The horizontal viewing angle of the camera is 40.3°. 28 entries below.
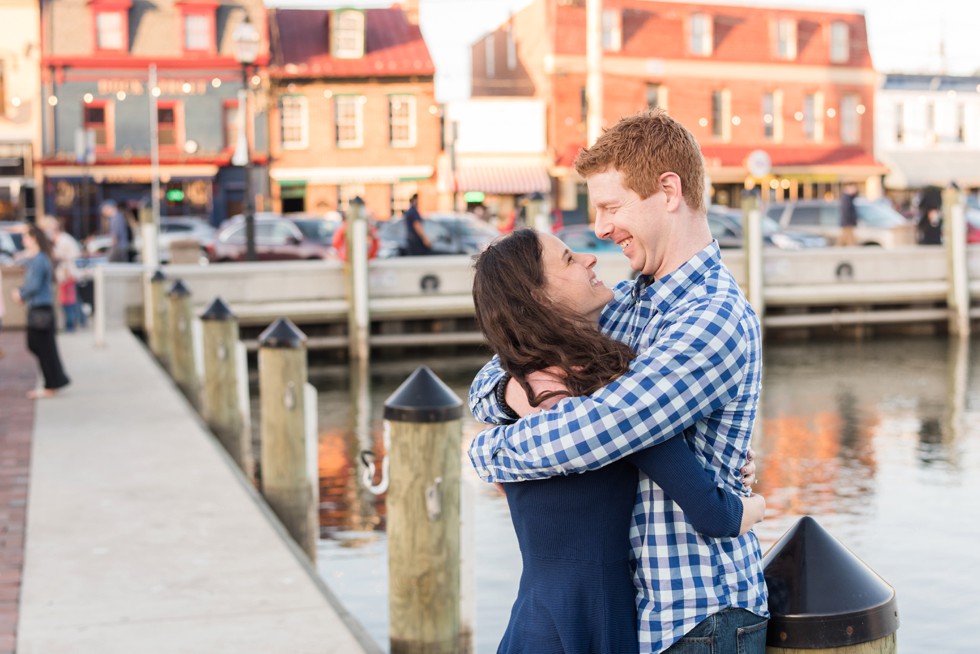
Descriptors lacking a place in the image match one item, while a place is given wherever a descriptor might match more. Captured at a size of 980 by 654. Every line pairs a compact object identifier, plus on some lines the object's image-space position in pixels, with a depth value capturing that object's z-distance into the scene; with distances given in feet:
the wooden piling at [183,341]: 44.50
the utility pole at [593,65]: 133.59
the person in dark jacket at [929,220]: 83.46
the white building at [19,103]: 124.88
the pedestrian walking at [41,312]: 40.47
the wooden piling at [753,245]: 67.56
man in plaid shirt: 7.88
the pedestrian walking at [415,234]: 71.87
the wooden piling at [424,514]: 17.38
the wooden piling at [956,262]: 70.38
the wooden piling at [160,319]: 52.90
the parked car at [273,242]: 83.76
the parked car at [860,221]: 87.35
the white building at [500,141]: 134.92
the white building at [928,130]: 157.48
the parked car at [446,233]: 81.44
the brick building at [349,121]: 130.93
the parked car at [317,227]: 85.97
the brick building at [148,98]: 127.13
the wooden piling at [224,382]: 35.83
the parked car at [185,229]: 99.81
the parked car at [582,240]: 78.45
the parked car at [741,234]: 81.10
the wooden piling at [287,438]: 27.91
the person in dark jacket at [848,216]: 83.92
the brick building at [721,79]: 136.15
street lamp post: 64.75
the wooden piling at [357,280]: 62.49
